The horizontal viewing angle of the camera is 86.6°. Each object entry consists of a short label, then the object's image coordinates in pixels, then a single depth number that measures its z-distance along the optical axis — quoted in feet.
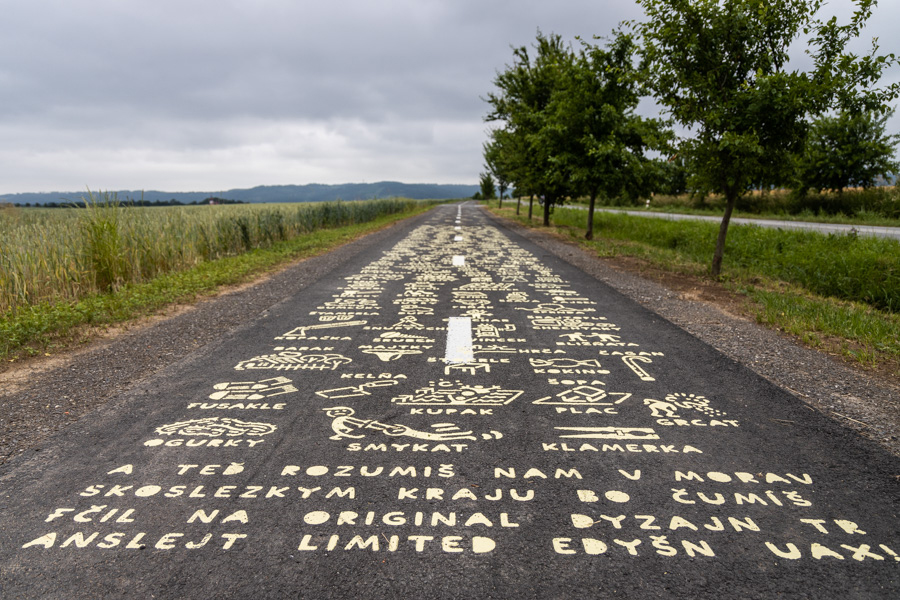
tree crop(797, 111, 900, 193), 89.04
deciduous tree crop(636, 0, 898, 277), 27.45
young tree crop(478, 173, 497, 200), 268.66
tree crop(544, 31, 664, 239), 53.93
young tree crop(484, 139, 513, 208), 137.98
